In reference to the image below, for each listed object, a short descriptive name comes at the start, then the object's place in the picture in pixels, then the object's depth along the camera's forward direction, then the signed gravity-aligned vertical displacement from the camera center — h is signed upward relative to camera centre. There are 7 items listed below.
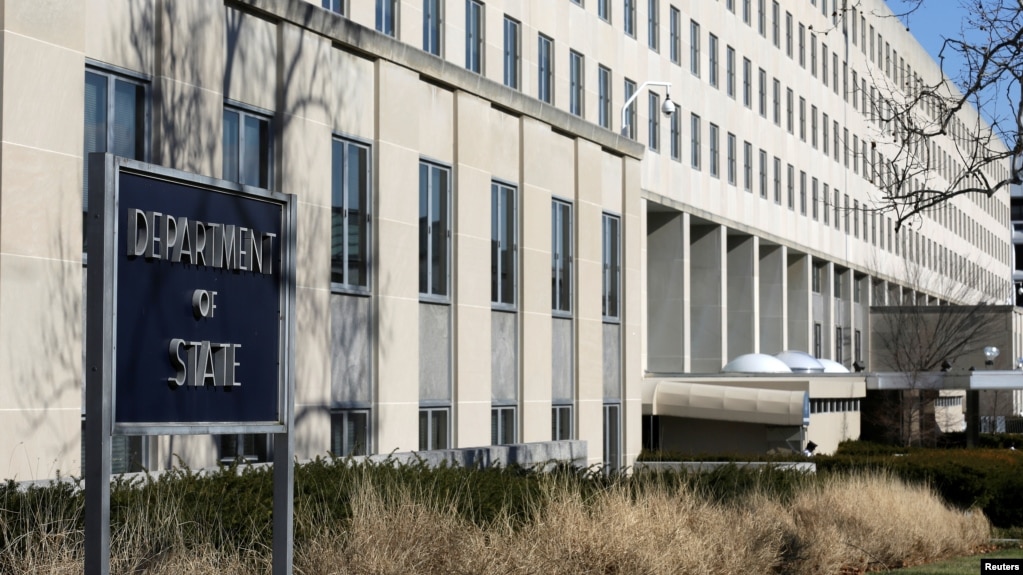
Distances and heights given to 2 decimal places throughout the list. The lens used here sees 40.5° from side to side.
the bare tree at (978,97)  14.46 +2.98
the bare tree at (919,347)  56.06 +1.02
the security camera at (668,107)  39.09 +7.31
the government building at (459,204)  17.97 +3.29
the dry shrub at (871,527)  17.30 -2.27
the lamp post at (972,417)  49.68 -1.89
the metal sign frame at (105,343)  7.21 +0.12
